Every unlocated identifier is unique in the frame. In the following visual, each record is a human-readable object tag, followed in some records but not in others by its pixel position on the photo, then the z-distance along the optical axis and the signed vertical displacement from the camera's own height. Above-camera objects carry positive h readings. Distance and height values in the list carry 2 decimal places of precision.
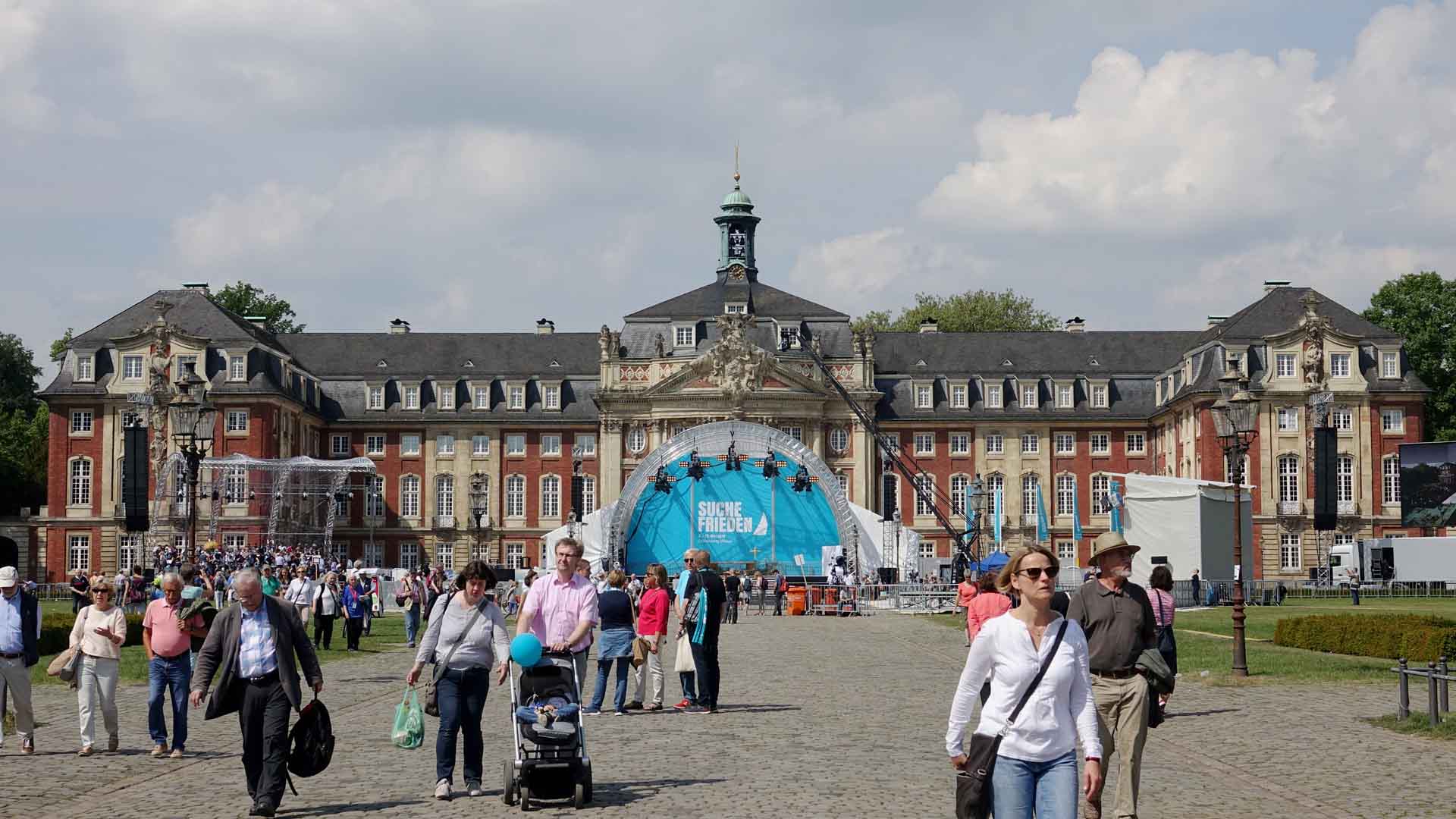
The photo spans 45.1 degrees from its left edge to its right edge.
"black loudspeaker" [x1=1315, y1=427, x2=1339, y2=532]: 49.91 +0.79
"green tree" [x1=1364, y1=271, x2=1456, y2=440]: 84.06 +8.06
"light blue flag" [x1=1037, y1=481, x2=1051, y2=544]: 64.15 -0.49
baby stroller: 12.23 -1.63
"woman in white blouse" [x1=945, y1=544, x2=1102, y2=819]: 7.73 -0.87
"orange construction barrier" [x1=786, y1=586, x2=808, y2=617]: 55.28 -2.81
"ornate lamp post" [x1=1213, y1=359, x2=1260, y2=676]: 26.12 +1.39
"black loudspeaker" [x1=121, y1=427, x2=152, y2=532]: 38.50 +0.92
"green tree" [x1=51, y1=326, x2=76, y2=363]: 92.38 +9.07
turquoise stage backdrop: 66.06 -0.32
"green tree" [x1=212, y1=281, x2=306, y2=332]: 96.56 +11.78
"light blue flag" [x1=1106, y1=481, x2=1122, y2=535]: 55.65 +0.18
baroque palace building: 80.25 +5.27
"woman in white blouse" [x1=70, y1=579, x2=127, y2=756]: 16.02 -1.28
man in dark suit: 11.80 -1.09
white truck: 64.50 -2.13
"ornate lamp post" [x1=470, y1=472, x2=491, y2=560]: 70.81 +0.51
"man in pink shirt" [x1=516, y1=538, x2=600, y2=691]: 14.75 -0.82
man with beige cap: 16.19 -1.20
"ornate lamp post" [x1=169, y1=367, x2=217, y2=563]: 28.77 +1.52
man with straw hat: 11.23 -0.87
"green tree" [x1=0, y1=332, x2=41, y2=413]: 97.25 +7.99
